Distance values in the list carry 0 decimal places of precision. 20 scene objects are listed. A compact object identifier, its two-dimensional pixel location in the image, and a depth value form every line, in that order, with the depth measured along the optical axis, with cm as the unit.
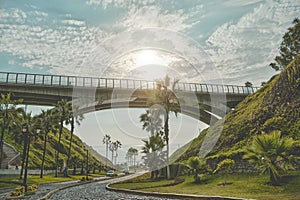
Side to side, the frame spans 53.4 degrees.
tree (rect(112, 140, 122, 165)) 14415
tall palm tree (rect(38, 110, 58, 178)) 5001
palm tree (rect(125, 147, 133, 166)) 17575
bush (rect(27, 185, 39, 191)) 2460
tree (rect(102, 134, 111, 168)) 13510
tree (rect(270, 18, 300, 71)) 5662
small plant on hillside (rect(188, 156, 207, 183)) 2408
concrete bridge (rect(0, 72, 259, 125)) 4812
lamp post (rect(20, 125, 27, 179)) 2259
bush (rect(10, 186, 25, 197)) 1923
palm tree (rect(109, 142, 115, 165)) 14381
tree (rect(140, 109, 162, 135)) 5148
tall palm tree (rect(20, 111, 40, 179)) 3334
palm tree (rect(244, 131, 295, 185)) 1648
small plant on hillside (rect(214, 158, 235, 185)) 2103
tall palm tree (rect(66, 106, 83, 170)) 5672
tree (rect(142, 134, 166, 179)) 3738
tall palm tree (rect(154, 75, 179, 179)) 3628
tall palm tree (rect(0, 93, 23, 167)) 4069
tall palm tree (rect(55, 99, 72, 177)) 5256
